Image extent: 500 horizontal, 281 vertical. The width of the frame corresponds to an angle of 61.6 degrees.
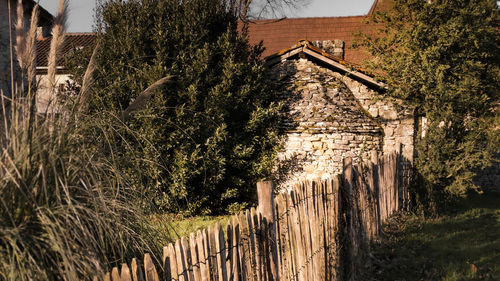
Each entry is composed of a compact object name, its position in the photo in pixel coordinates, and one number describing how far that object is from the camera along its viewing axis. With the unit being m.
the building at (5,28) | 10.22
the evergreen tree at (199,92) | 9.88
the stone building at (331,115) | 11.03
